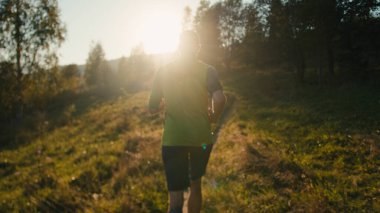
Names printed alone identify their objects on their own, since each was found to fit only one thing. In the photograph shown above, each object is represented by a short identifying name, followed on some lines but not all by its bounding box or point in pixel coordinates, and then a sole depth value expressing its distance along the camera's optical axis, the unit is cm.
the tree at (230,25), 5338
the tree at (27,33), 2786
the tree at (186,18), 6253
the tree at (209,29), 5464
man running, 392
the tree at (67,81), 3146
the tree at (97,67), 7896
